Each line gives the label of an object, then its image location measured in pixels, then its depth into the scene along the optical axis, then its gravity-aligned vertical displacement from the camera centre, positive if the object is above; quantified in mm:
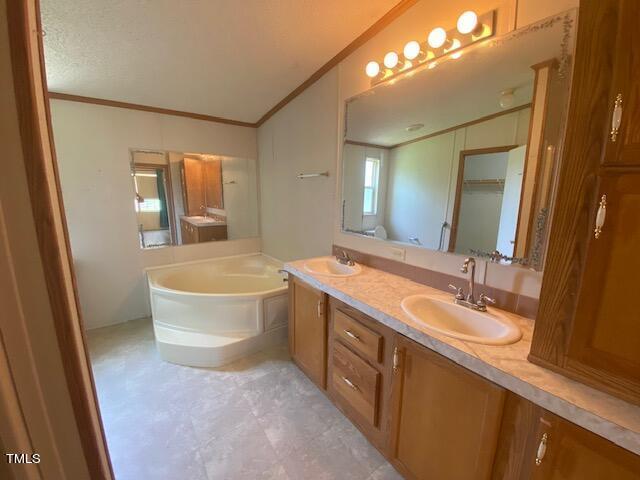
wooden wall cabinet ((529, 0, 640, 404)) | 688 -25
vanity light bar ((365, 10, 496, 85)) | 1312 +868
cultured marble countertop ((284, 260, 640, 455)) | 683 -536
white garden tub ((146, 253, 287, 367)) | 2252 -1133
